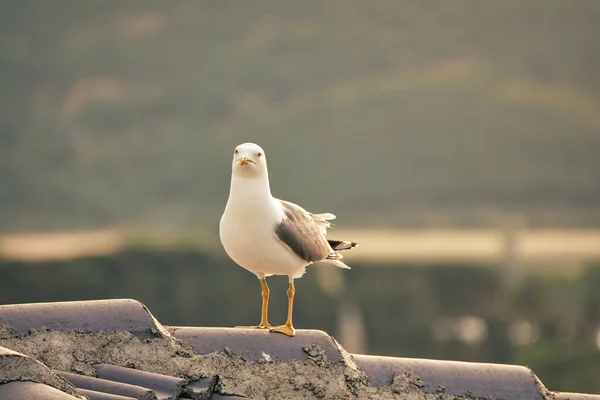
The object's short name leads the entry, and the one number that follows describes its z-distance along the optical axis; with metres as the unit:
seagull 15.83
